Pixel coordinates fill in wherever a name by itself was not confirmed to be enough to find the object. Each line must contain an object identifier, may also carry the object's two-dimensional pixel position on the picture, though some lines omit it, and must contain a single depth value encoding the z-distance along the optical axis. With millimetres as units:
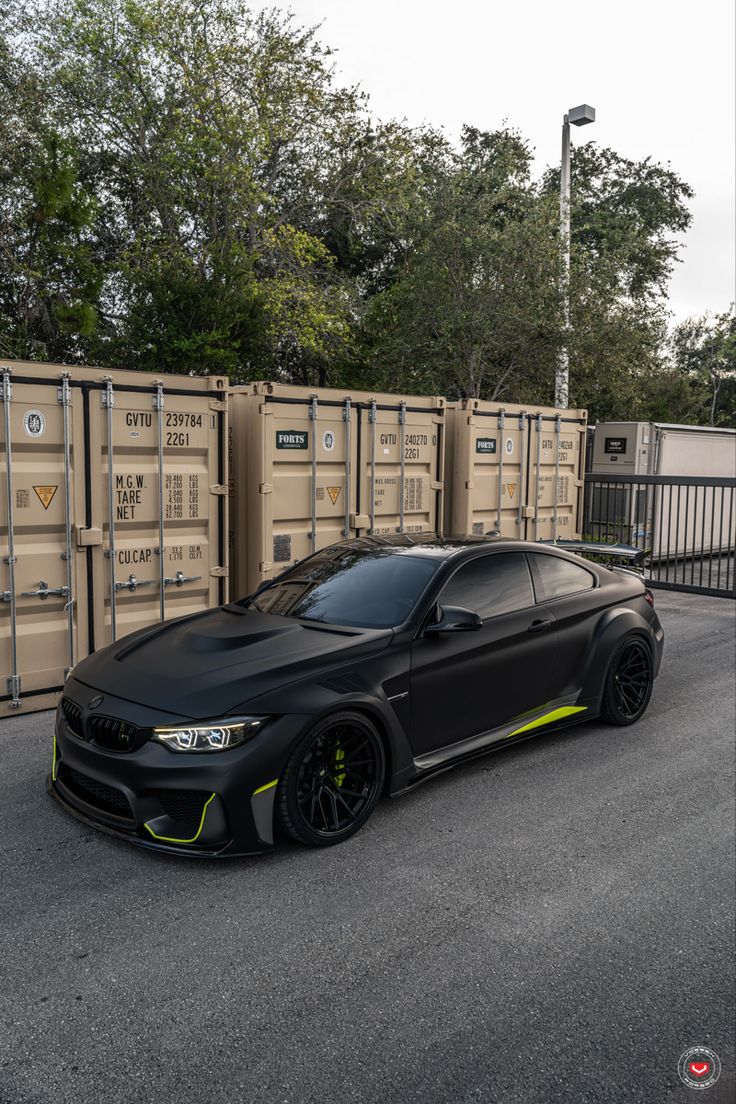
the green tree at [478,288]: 17250
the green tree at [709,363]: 36125
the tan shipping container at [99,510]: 6848
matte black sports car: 4191
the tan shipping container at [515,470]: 10633
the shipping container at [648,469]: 13938
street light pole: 17047
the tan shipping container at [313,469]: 8531
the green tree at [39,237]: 16531
